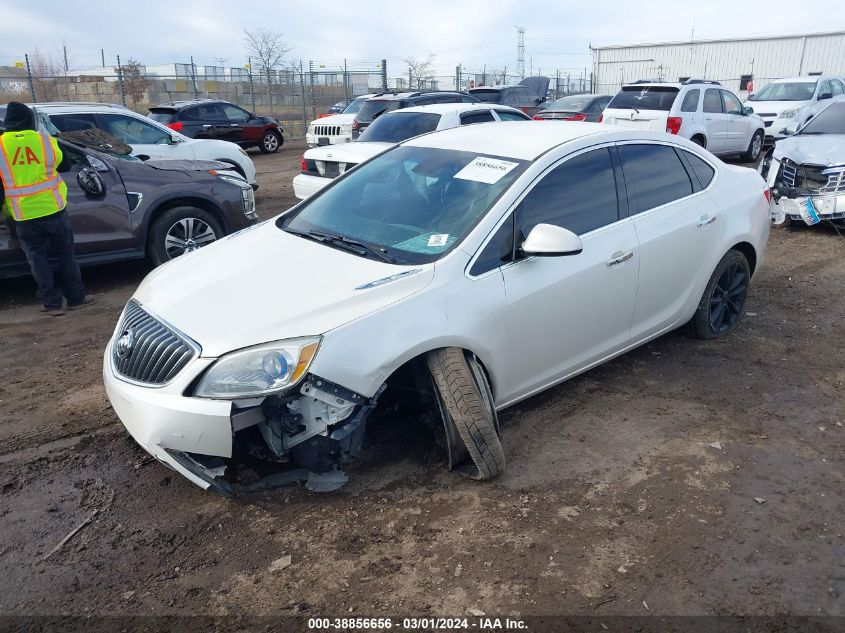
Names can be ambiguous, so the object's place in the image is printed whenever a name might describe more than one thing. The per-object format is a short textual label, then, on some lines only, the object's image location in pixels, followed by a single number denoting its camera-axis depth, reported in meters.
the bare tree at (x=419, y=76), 34.72
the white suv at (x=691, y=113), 13.16
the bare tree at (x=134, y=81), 25.90
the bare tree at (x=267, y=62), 30.95
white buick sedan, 3.10
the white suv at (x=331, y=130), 16.34
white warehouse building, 32.12
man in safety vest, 5.92
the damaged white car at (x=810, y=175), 8.44
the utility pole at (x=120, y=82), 21.41
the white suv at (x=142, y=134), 9.59
